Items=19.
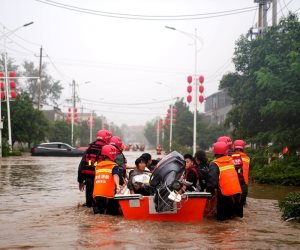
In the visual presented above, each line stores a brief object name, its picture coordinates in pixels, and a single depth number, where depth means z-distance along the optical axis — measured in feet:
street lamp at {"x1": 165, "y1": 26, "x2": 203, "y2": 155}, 110.52
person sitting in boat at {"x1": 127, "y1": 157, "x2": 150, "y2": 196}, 34.32
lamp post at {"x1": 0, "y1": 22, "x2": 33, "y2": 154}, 129.66
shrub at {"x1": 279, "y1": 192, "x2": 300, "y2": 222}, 33.86
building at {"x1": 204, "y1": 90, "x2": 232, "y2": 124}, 242.37
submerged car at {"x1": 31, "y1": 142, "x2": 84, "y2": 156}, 153.58
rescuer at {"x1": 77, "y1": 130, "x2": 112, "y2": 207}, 37.55
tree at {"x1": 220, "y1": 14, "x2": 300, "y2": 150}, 64.08
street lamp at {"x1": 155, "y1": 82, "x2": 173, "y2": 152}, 176.65
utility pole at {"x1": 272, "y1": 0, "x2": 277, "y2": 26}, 87.92
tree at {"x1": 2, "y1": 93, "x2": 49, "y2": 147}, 157.79
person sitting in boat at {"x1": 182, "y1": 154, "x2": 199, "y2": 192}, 34.86
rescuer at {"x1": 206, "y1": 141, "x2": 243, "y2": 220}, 32.19
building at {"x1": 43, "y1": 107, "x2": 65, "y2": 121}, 284.20
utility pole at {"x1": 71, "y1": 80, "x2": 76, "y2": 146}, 204.13
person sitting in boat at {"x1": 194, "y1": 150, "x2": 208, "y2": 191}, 35.76
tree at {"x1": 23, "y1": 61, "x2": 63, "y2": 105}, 291.38
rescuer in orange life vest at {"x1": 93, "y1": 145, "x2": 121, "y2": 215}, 33.66
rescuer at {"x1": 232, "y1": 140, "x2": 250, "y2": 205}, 35.68
